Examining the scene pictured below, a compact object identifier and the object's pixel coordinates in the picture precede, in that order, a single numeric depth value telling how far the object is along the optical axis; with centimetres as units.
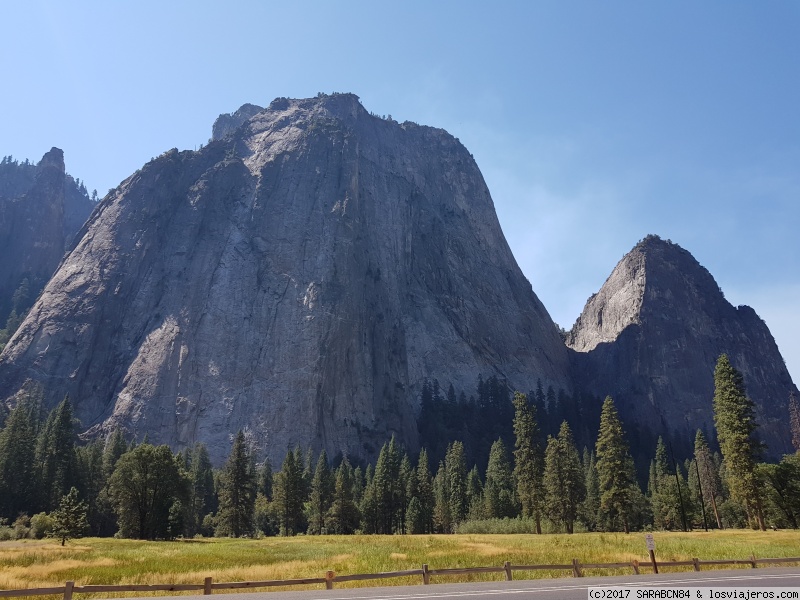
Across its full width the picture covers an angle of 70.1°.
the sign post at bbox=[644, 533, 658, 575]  2390
